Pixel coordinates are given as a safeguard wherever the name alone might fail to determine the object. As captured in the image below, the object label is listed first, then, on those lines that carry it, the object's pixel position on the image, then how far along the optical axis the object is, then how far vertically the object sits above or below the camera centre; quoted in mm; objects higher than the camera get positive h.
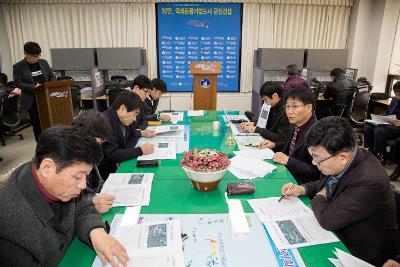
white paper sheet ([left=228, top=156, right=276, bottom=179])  1815 -705
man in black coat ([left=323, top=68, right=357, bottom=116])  4609 -553
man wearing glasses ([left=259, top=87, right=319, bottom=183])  1978 -597
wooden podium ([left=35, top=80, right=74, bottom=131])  3825 -640
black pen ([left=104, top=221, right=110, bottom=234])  1238 -719
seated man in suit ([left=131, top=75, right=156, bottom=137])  3059 -367
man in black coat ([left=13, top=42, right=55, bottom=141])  3661 -299
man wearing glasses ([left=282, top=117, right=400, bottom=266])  1253 -597
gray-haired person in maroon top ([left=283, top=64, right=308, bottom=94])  4126 -312
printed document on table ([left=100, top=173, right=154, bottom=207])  1474 -716
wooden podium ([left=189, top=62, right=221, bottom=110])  4066 -404
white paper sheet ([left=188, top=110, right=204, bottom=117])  3541 -704
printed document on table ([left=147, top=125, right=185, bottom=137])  2709 -700
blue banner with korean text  5523 +306
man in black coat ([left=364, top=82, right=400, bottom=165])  3672 -950
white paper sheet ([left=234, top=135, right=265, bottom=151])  2289 -707
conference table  1107 -726
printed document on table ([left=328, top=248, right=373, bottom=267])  1030 -712
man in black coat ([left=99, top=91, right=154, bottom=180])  2076 -597
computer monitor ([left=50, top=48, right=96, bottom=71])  5152 -93
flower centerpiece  1503 -565
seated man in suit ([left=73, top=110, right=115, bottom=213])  1400 -458
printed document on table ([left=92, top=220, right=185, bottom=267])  1046 -715
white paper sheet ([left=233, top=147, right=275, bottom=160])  2104 -702
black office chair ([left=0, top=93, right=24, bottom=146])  3990 -790
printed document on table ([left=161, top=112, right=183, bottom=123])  3307 -711
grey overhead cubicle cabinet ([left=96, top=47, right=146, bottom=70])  5188 -56
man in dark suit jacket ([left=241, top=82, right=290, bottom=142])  2676 -592
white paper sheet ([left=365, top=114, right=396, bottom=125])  3684 -777
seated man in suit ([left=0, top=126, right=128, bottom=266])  946 -480
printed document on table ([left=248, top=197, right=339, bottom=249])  1168 -713
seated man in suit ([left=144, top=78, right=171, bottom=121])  3552 -535
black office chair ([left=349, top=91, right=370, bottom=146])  4495 -788
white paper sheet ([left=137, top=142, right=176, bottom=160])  2090 -710
